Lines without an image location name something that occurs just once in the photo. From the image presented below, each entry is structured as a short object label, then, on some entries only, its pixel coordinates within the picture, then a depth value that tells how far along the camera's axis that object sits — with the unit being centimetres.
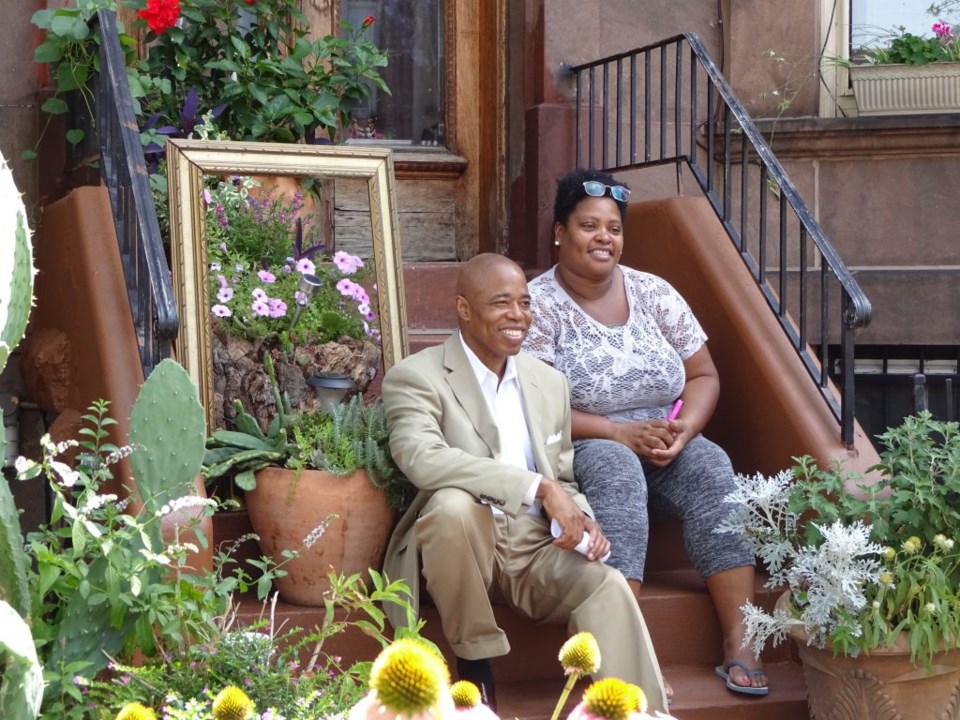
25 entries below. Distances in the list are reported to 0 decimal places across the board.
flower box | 664
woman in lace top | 433
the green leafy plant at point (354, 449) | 421
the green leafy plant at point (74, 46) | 531
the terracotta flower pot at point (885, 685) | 389
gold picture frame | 475
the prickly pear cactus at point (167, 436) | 326
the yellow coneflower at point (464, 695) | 148
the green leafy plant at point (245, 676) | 275
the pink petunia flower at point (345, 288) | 512
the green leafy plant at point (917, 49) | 672
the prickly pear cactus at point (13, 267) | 190
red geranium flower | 550
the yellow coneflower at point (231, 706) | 152
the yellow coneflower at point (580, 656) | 161
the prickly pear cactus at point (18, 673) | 166
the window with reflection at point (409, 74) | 680
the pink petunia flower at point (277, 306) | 494
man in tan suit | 385
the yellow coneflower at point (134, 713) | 154
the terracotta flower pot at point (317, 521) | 416
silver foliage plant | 385
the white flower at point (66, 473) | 279
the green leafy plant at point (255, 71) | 572
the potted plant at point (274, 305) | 486
